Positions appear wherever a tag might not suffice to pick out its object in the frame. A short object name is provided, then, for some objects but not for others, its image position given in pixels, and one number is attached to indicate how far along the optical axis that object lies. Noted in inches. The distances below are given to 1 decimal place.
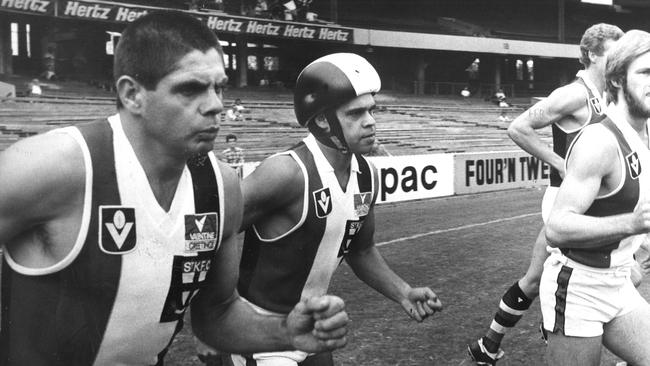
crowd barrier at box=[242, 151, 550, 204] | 613.5
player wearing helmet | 129.9
